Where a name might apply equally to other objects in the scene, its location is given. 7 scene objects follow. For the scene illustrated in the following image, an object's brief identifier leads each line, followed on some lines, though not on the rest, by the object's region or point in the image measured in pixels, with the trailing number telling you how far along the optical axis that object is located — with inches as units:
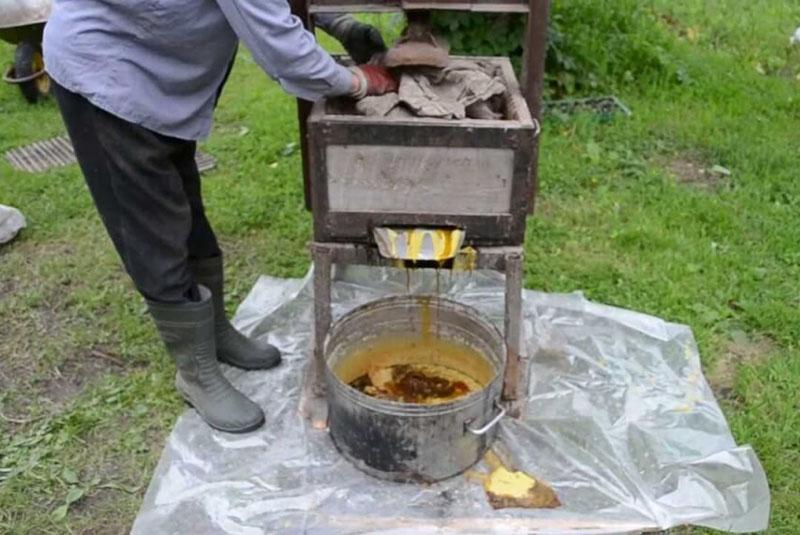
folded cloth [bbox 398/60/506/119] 91.4
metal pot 93.2
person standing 83.0
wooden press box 89.3
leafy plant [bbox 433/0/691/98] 180.9
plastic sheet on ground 92.7
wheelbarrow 181.3
